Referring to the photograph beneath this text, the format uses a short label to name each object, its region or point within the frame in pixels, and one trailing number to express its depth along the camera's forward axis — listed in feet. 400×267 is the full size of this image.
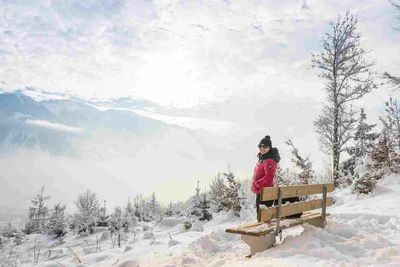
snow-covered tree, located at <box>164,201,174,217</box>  116.42
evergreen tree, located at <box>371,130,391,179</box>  50.06
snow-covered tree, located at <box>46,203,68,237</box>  91.89
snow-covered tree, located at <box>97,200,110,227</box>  98.84
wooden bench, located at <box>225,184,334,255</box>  19.75
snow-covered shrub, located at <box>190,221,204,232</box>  43.27
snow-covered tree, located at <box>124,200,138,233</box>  76.84
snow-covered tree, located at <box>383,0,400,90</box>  55.67
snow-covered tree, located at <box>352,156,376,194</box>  46.47
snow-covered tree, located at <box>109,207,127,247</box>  76.51
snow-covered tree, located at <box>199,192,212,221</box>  65.57
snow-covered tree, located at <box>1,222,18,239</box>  123.07
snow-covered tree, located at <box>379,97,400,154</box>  88.99
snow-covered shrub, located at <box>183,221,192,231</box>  56.70
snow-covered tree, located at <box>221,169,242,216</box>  54.65
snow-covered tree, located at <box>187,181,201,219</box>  66.17
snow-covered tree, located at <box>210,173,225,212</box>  59.32
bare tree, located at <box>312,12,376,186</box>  63.21
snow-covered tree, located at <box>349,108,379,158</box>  68.03
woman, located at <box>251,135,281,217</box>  24.80
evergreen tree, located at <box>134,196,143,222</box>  125.78
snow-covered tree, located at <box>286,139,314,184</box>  61.00
